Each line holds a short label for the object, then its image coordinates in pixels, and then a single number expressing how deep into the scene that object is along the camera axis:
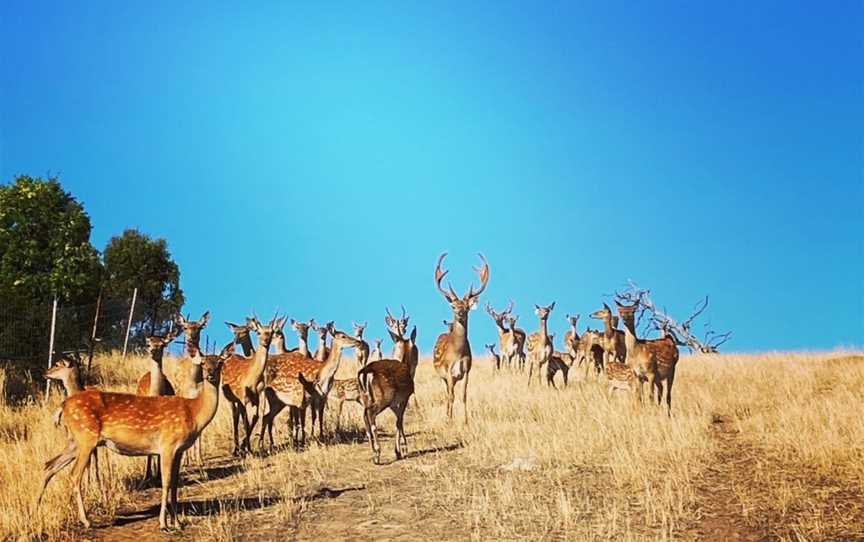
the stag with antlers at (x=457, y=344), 15.25
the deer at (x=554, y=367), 20.97
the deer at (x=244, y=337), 15.95
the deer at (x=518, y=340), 27.70
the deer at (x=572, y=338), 25.81
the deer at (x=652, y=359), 15.18
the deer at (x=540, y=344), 20.84
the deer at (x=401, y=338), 14.20
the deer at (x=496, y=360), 28.55
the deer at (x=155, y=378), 10.54
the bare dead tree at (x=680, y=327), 37.77
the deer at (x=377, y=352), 24.57
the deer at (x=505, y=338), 27.56
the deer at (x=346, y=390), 13.48
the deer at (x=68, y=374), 10.32
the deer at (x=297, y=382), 13.13
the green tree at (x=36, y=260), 21.62
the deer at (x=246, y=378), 12.39
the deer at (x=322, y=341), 17.14
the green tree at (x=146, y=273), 36.94
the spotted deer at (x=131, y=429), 8.41
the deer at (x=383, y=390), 11.86
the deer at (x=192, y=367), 10.16
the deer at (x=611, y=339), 20.72
